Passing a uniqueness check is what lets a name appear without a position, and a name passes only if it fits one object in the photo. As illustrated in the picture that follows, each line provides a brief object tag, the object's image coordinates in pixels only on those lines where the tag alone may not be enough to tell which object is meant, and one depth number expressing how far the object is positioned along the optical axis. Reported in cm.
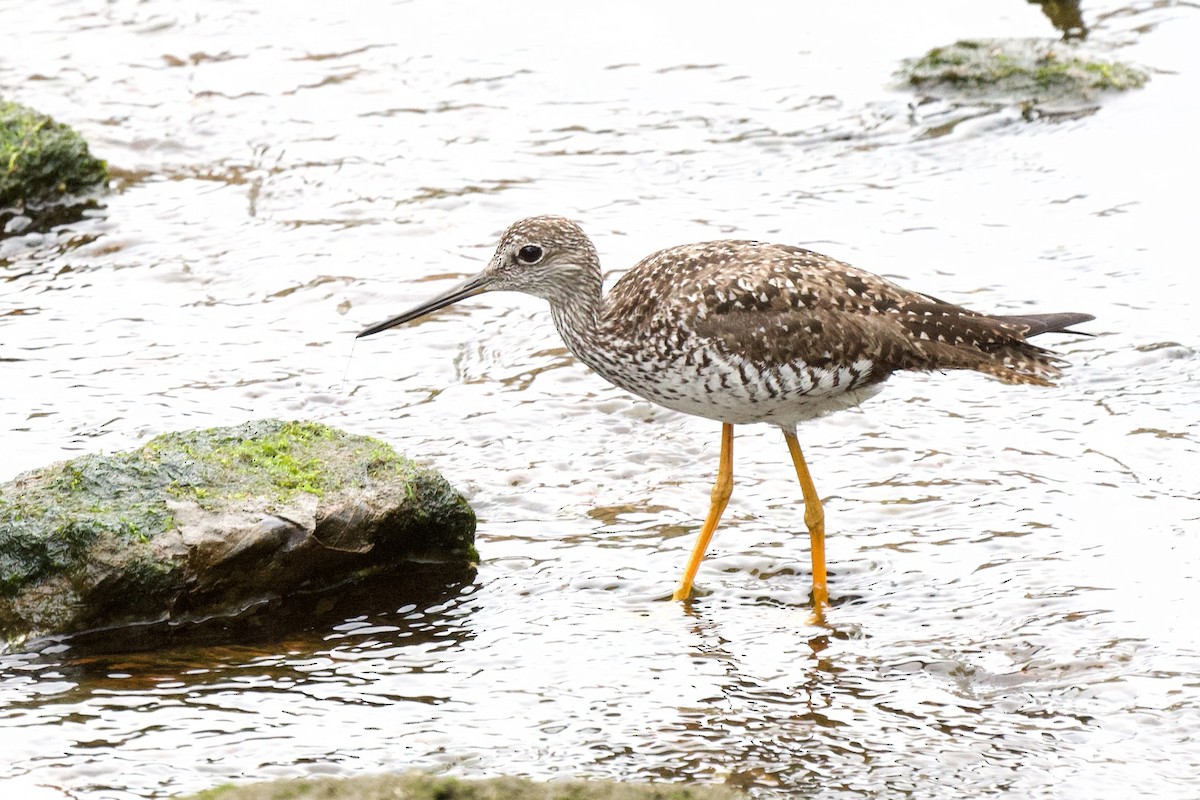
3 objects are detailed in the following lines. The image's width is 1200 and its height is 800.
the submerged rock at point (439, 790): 848
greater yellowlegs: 1367
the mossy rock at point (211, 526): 1272
